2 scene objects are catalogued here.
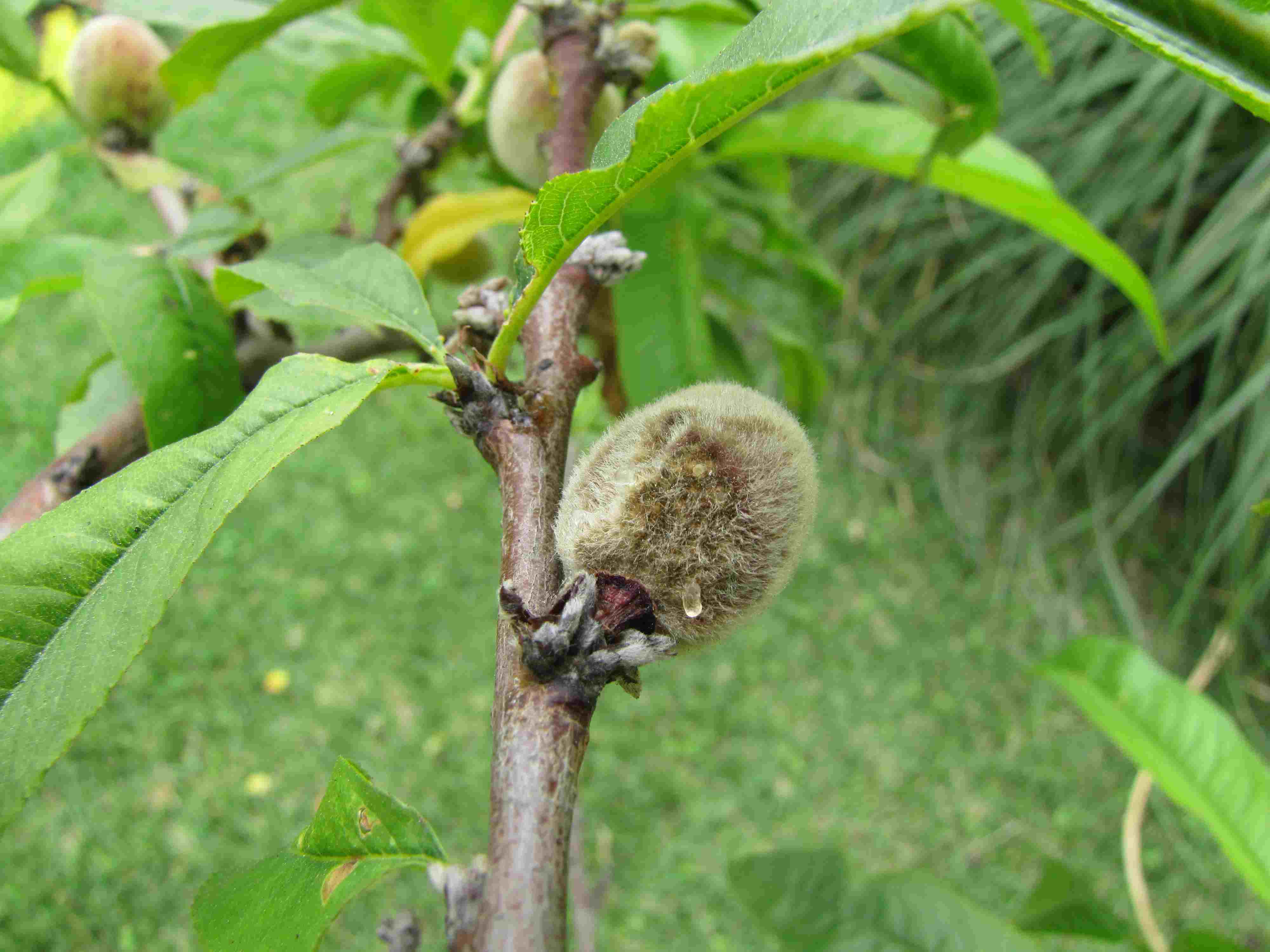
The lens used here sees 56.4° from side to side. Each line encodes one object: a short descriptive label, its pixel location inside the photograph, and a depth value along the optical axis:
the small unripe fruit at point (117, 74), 0.21
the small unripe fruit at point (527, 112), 0.19
